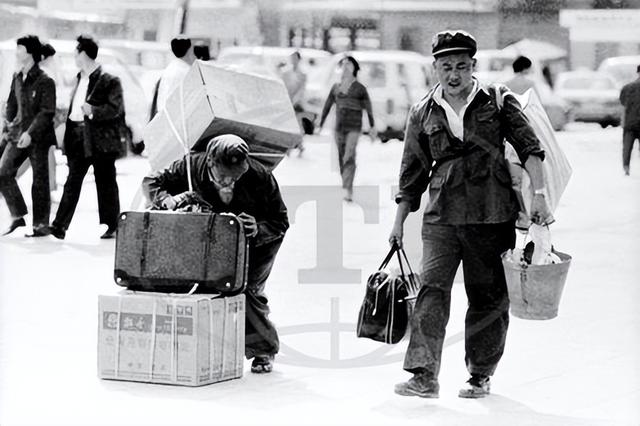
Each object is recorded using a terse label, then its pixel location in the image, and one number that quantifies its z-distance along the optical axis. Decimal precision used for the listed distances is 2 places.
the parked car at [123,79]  22.70
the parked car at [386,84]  27.75
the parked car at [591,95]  33.72
